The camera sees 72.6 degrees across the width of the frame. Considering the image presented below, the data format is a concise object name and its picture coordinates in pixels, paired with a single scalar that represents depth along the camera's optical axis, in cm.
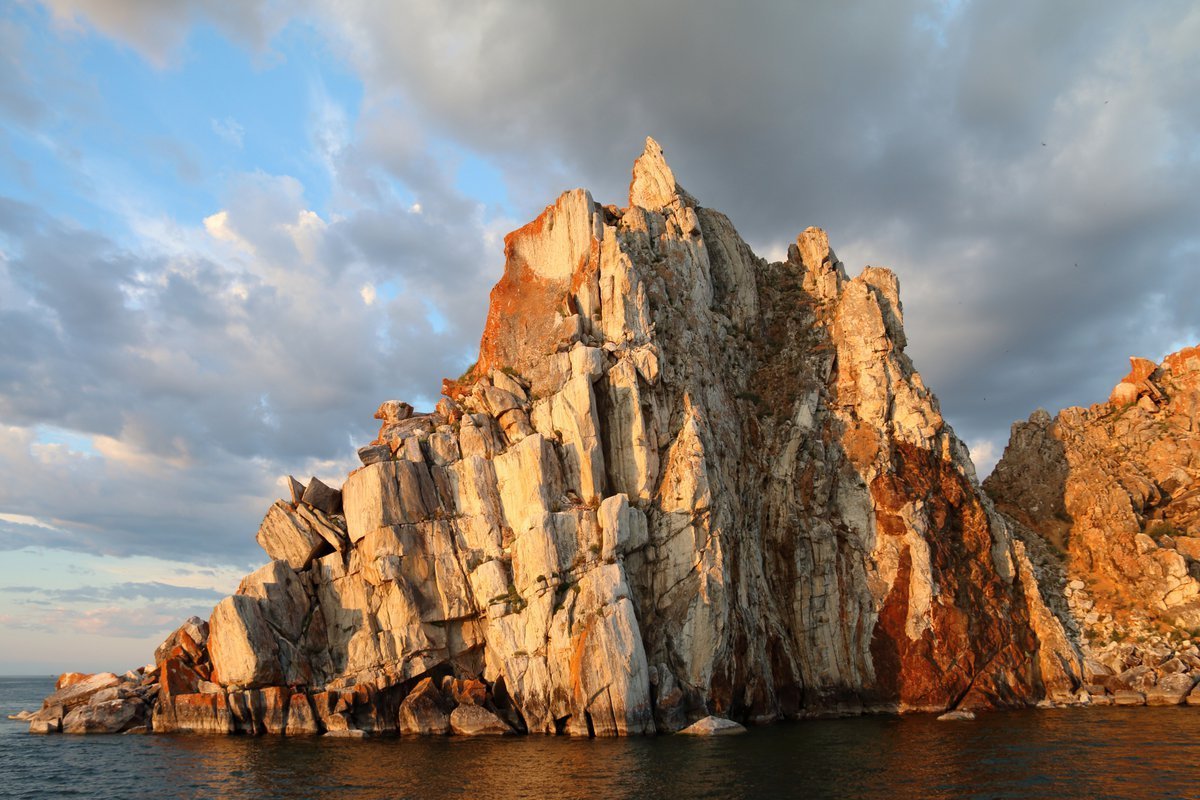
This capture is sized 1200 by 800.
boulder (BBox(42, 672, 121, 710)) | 6569
